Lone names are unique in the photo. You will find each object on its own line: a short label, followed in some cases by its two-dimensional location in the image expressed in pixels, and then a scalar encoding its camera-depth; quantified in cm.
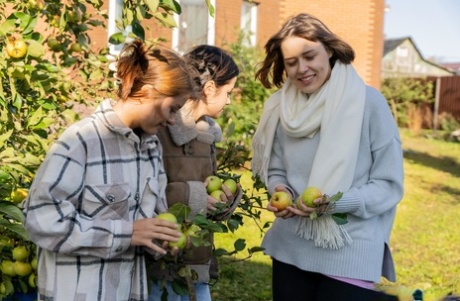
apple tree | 265
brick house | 1276
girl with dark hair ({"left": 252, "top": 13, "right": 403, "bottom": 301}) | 264
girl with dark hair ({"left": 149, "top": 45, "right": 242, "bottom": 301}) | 242
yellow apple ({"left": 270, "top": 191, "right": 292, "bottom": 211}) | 260
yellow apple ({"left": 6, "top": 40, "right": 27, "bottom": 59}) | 289
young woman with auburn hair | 194
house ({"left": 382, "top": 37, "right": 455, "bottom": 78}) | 4240
